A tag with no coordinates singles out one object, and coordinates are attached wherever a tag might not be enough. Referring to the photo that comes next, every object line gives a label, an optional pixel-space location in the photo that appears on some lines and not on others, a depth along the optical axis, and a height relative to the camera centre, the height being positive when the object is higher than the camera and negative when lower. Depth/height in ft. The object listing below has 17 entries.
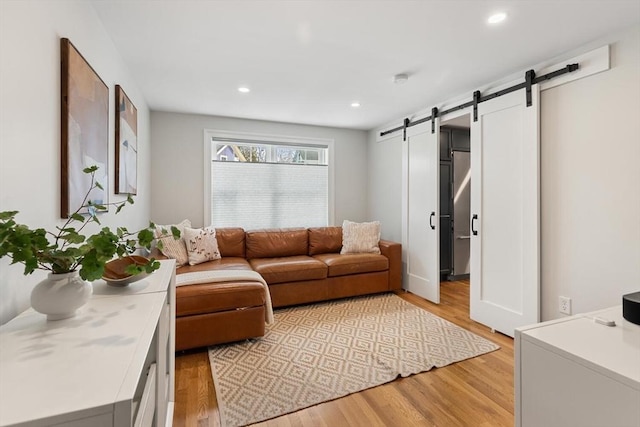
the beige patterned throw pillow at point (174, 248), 10.84 -1.24
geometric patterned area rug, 6.16 -3.66
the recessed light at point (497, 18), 6.04 +4.05
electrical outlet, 7.58 -2.32
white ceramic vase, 2.80 -0.77
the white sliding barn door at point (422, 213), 11.62 +0.07
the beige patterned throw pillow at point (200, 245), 11.25 -1.17
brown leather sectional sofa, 7.91 -2.20
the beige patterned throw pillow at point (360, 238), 13.20 -1.04
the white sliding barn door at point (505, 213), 8.29 +0.04
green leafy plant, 2.48 -0.32
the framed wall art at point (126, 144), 7.22 +1.89
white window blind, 13.97 +1.01
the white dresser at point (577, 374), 2.69 -1.58
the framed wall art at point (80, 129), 4.36 +1.45
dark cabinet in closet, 14.92 +1.02
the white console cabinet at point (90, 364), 1.72 -1.07
